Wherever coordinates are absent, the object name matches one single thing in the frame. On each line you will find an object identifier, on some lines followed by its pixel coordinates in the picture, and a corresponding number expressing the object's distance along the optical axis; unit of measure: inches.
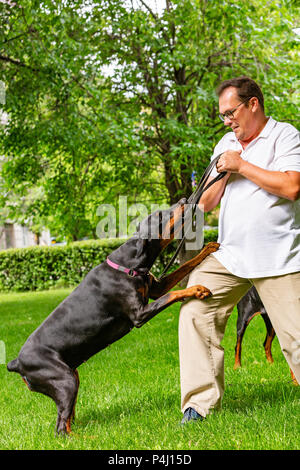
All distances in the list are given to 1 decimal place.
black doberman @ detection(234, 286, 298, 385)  213.8
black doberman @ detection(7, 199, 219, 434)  142.3
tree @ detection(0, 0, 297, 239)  384.8
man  129.9
